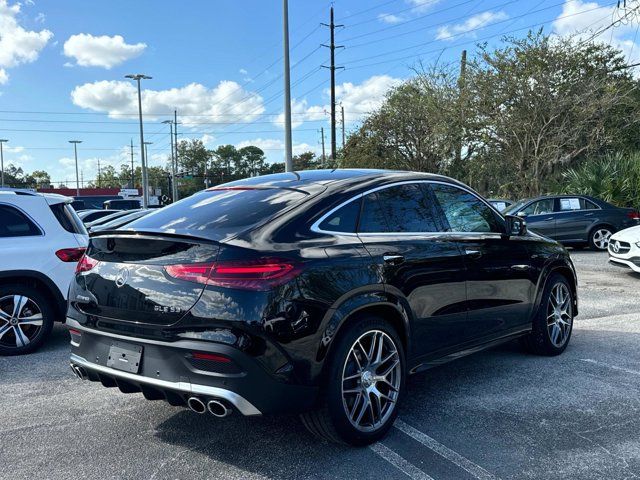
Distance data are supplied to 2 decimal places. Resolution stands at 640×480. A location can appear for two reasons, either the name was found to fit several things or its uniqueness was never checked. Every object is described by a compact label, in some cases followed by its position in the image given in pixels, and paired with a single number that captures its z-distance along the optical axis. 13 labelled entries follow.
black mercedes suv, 3.04
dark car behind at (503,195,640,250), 14.26
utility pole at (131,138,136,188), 115.31
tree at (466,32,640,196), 20.41
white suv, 5.54
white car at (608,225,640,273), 9.48
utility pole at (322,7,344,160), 34.72
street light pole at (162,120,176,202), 57.58
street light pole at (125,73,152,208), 42.19
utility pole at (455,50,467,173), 22.38
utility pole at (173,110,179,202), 78.68
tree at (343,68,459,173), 28.66
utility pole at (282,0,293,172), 18.59
